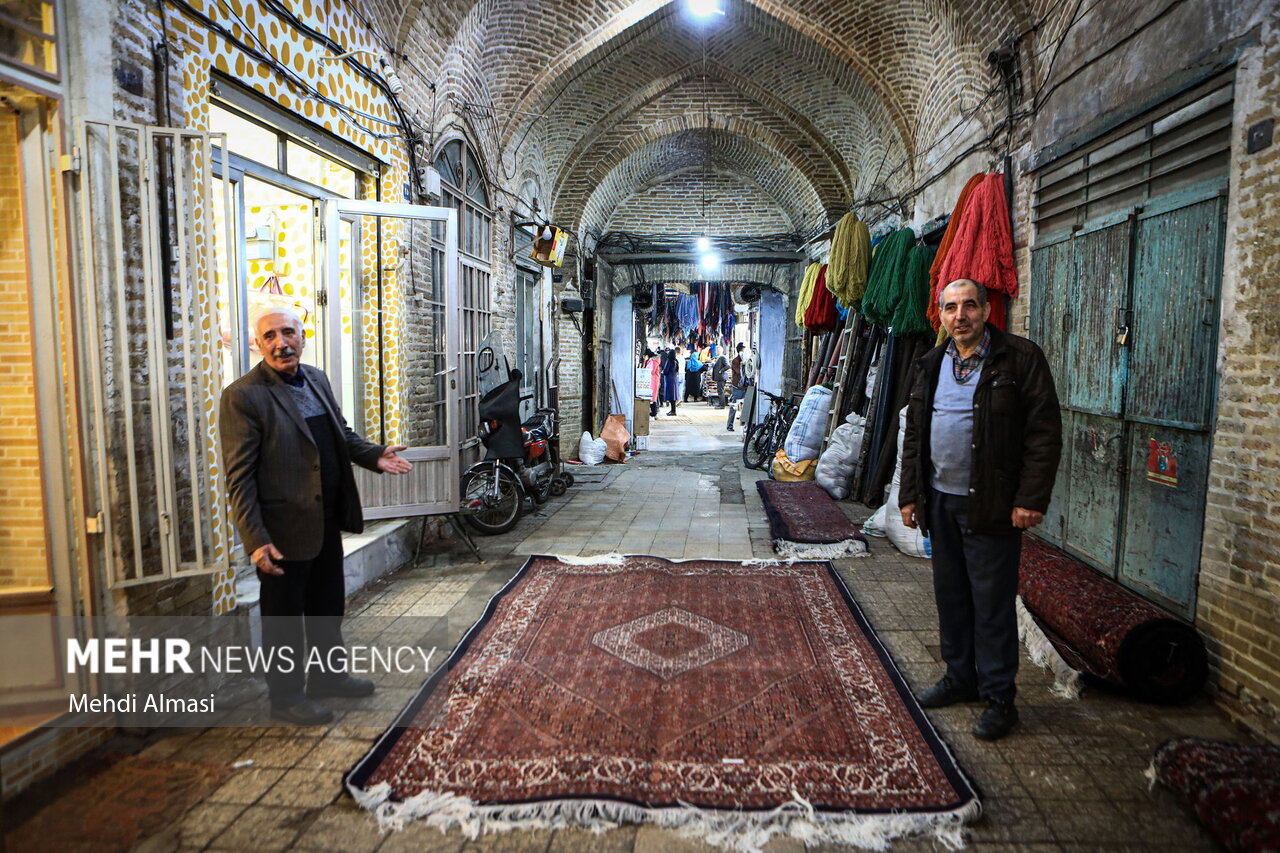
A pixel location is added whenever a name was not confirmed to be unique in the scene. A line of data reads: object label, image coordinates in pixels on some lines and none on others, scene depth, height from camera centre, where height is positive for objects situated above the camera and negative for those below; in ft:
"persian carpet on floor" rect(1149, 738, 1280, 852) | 6.79 -4.12
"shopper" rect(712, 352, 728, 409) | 81.08 -1.06
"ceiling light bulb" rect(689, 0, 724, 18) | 24.34 +11.95
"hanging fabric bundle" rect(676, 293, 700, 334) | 56.80 +4.42
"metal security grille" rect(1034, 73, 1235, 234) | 10.78 +3.57
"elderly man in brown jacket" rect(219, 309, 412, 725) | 8.95 -1.73
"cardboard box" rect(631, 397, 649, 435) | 44.19 -3.00
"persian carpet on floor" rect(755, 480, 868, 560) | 17.71 -4.13
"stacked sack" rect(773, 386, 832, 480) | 28.07 -2.82
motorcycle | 20.08 -2.92
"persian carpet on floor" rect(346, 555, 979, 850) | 7.64 -4.55
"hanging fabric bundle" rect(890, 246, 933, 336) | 21.71 +2.25
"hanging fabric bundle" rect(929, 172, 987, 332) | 18.60 +3.20
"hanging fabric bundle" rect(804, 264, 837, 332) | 31.37 +2.61
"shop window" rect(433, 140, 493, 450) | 20.97 +3.27
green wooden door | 11.02 -0.19
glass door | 16.38 +0.79
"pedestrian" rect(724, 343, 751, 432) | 60.73 -0.67
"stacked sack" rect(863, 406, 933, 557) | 17.29 -3.99
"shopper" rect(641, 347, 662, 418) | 63.57 -0.77
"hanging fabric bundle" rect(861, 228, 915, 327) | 22.58 +2.86
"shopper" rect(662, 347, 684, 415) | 68.74 -0.92
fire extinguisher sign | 11.67 -1.52
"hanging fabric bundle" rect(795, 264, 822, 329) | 32.59 +3.47
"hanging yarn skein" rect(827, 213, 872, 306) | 25.93 +3.83
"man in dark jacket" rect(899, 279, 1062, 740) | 9.12 -1.37
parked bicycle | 33.68 -3.07
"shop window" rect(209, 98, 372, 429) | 14.38 +2.88
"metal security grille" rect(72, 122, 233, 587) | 8.96 +0.26
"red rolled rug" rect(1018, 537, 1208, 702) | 10.12 -3.87
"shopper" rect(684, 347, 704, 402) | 77.77 -1.09
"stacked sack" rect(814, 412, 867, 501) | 24.53 -3.07
